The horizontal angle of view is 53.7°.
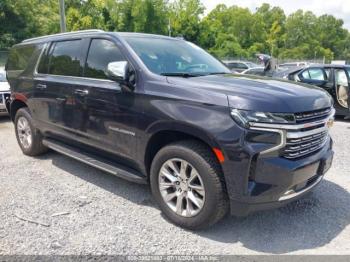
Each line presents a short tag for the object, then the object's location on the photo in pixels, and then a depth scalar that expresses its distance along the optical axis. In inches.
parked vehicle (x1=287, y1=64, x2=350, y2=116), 338.0
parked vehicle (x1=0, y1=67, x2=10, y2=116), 328.2
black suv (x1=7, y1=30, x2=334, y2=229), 112.7
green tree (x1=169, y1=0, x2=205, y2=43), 1898.4
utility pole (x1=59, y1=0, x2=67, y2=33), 480.9
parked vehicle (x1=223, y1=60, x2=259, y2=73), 999.6
